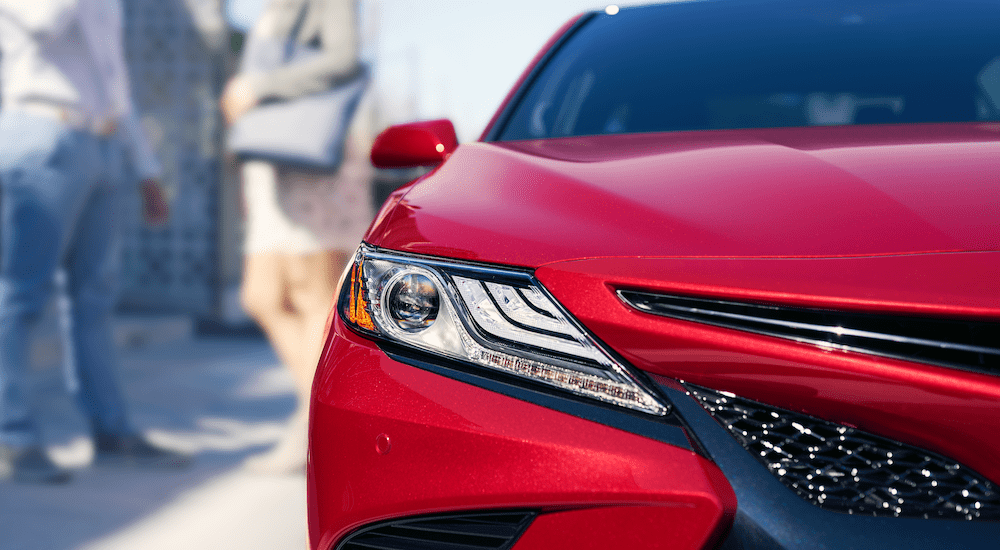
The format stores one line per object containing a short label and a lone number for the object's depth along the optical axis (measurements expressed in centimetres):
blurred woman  335
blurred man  303
